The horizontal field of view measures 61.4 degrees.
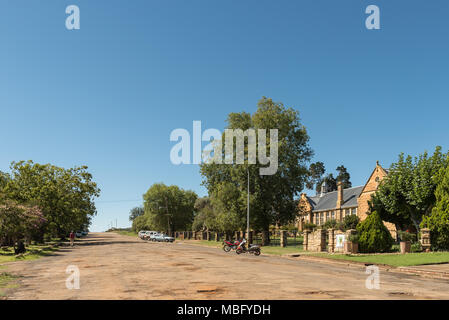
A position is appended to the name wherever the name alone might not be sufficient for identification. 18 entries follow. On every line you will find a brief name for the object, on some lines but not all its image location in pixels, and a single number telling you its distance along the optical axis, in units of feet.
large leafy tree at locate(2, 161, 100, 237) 153.38
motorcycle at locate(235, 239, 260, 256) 95.66
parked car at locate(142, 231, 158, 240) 212.64
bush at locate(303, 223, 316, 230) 246.27
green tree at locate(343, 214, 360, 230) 180.38
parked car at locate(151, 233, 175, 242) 192.24
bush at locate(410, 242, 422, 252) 91.66
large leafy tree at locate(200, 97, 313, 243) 141.69
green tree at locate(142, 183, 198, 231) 284.00
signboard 94.69
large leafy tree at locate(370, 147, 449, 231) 108.06
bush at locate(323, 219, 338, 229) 200.85
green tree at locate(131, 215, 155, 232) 393.70
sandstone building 205.46
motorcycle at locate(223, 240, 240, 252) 105.29
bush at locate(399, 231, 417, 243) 107.76
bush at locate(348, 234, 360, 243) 89.97
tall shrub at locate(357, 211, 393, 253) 89.10
